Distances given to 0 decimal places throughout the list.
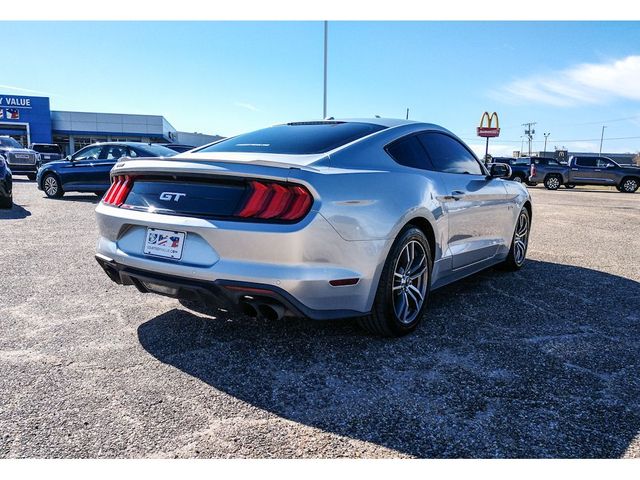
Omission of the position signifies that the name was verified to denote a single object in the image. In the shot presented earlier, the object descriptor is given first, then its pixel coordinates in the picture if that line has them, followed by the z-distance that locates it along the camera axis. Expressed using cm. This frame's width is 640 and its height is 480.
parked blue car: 1263
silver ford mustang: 270
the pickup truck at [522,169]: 2741
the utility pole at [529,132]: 11388
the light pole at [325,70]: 2422
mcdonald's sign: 4081
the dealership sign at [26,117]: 4950
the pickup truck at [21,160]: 2075
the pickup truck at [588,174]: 2459
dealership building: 5012
